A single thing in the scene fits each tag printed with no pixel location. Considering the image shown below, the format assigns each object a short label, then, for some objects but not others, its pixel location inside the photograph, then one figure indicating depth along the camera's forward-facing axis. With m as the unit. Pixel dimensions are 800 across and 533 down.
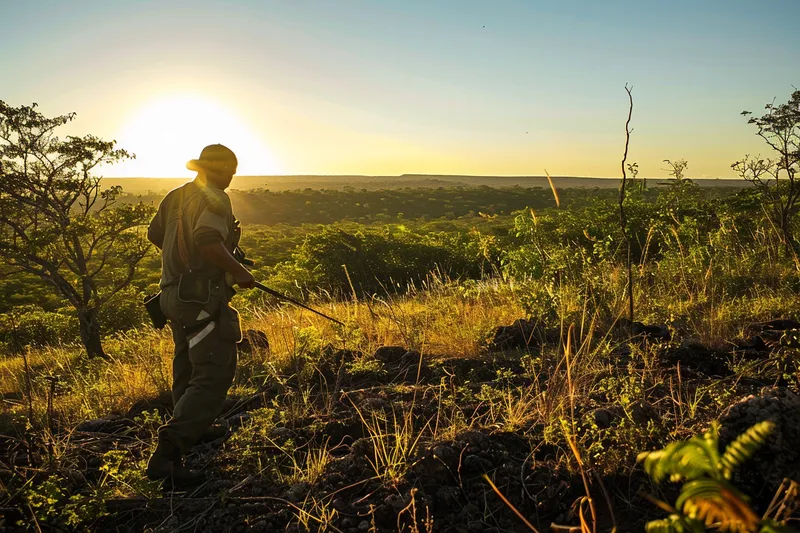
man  2.97
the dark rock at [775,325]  4.33
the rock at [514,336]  4.85
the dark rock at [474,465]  2.72
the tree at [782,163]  8.31
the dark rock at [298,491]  2.62
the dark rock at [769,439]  2.19
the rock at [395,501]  2.46
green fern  0.78
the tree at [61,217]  10.64
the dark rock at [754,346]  3.89
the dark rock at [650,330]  4.35
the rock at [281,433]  3.26
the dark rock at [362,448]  2.90
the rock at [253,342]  5.68
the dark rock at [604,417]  2.93
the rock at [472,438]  2.86
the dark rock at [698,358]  3.74
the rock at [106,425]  3.86
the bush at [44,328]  15.66
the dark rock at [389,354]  4.76
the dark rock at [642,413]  2.84
